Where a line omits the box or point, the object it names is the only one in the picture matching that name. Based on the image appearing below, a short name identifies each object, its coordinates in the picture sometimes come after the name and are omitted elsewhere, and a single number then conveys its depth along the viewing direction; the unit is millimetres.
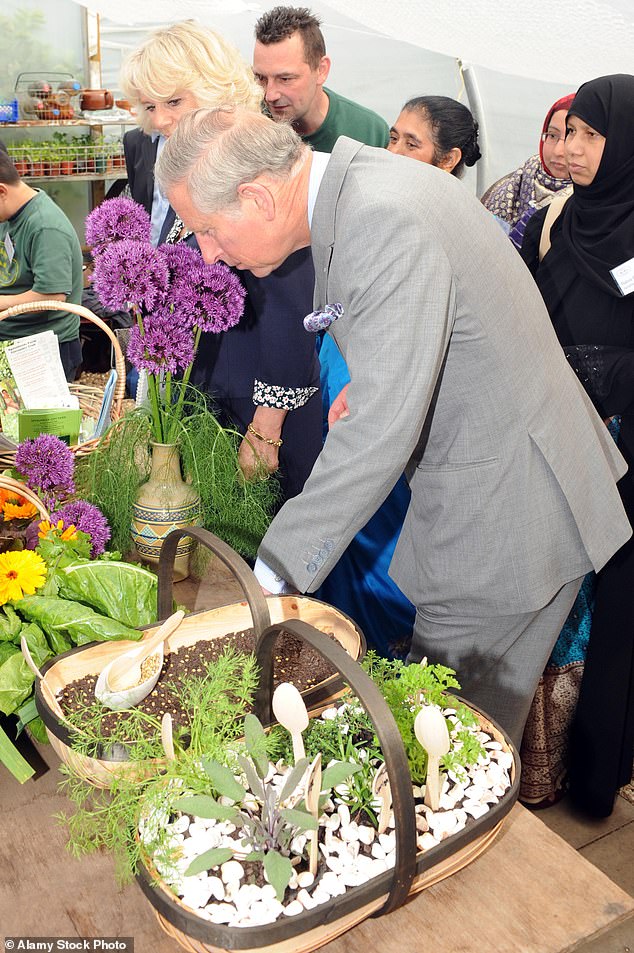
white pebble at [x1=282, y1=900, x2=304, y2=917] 809
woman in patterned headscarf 2939
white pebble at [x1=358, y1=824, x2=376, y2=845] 893
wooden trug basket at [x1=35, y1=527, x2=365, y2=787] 1043
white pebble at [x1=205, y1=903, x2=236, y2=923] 806
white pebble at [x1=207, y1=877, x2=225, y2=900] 827
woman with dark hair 2613
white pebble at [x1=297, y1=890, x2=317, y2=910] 817
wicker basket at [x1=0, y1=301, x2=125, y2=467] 1737
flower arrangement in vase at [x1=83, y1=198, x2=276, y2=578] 1482
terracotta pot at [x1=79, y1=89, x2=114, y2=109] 5863
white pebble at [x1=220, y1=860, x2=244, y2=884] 839
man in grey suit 1222
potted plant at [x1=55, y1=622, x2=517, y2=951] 808
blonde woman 1889
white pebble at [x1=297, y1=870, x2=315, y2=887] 838
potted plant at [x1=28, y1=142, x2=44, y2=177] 5645
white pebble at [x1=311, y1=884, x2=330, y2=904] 823
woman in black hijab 2061
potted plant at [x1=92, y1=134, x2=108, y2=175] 5980
